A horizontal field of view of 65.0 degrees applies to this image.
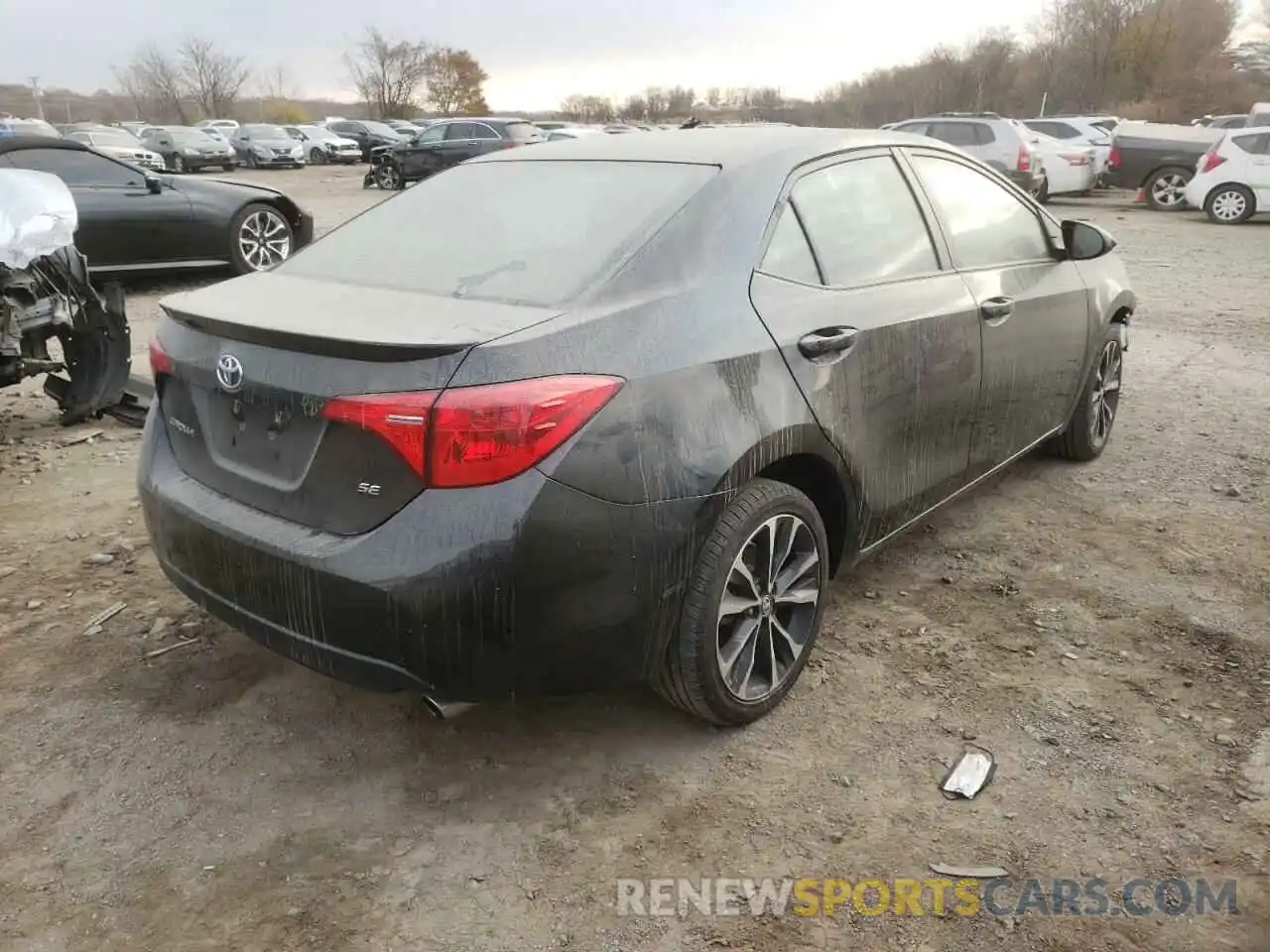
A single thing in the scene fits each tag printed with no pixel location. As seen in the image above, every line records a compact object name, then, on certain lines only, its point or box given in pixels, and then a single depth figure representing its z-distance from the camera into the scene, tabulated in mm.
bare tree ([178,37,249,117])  88875
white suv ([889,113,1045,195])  16156
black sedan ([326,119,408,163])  39281
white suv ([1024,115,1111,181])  19672
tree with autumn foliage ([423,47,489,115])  75688
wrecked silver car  4934
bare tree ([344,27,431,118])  74812
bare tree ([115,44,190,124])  92062
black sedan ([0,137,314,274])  8781
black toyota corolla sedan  2156
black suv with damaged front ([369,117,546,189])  22578
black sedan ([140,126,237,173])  31719
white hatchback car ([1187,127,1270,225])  15461
